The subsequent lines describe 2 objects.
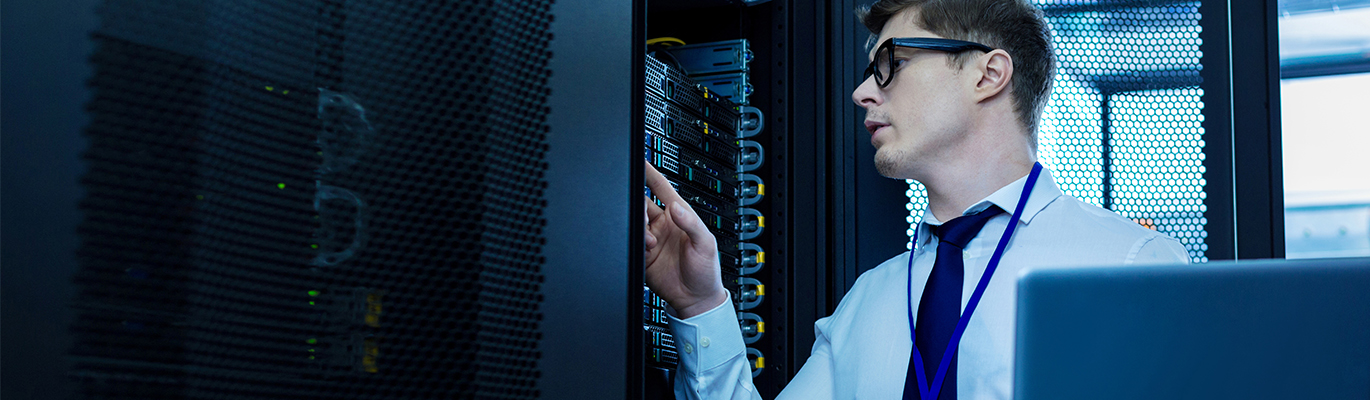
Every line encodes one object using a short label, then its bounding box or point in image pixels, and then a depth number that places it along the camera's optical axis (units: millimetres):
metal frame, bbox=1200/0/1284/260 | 1627
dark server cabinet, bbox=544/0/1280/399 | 1652
